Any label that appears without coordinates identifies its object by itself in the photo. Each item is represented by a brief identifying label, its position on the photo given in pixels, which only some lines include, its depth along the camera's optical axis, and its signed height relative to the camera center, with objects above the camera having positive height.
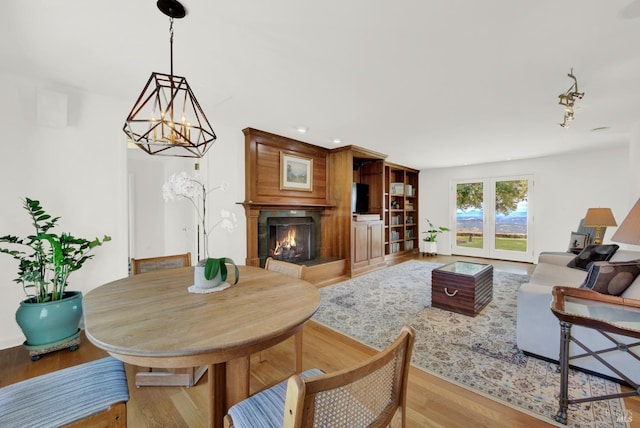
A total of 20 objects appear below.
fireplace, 3.81 -0.40
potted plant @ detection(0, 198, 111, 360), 1.99 -0.66
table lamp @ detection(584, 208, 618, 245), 3.57 -0.09
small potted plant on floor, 6.75 -0.76
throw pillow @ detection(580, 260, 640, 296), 1.70 -0.43
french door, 5.72 -0.14
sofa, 1.65 -0.90
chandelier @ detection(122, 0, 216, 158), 1.22 +0.42
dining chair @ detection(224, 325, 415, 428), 0.58 -0.51
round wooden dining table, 0.87 -0.46
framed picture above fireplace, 3.94 +0.64
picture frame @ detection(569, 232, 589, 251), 4.11 -0.48
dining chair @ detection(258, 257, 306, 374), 1.74 -0.47
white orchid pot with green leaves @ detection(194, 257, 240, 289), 1.41 -0.35
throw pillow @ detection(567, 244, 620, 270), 2.71 -0.49
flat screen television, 5.25 +0.30
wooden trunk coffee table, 2.84 -0.90
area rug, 1.57 -1.17
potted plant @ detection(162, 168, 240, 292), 1.42 -0.29
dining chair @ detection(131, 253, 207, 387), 1.73 -1.14
